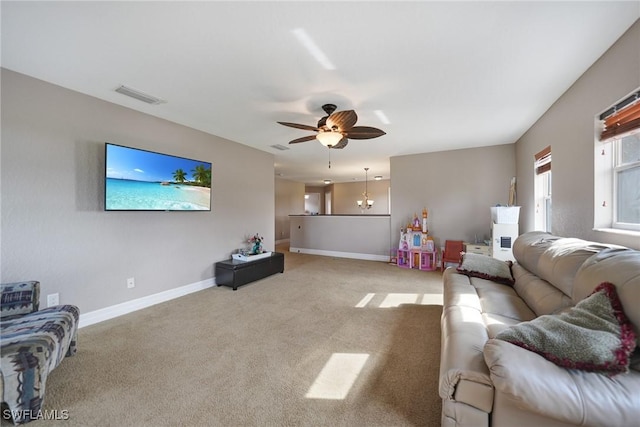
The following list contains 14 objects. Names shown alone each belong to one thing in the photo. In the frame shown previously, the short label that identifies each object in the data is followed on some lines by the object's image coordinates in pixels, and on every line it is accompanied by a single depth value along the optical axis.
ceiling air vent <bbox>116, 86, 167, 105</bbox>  2.64
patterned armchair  1.42
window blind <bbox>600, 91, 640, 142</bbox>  1.80
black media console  3.90
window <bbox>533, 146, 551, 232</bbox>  3.56
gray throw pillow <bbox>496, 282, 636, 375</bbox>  1.01
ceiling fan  2.63
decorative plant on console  4.57
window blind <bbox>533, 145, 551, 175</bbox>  3.26
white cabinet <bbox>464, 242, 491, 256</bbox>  4.56
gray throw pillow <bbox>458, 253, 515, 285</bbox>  2.55
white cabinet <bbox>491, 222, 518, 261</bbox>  4.05
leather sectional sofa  0.97
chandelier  9.92
